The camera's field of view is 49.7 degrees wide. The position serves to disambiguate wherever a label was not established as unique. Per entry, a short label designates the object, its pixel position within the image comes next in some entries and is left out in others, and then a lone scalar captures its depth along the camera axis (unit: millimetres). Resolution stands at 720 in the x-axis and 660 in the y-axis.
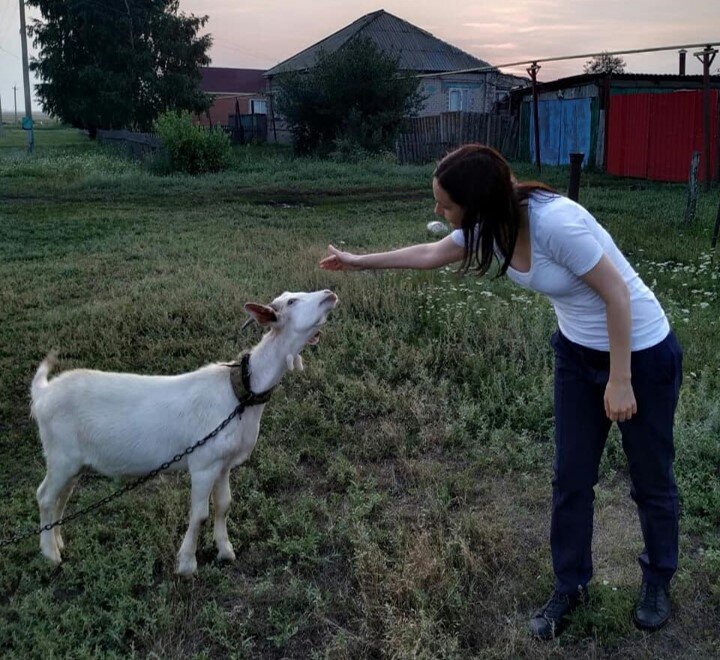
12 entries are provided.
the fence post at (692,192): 11297
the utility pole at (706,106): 16766
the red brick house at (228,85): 61438
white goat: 3748
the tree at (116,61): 36500
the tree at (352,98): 25562
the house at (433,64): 39094
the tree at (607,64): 36438
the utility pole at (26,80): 31959
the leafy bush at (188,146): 21359
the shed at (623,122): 19156
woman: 2818
